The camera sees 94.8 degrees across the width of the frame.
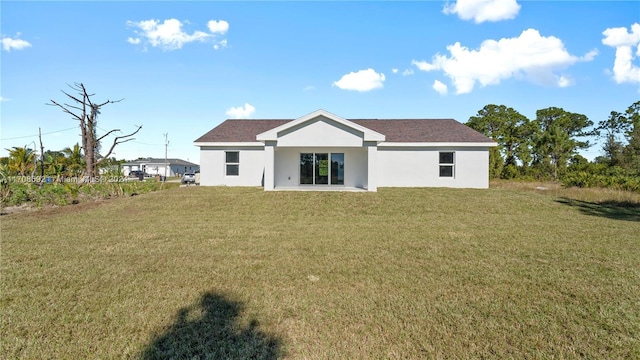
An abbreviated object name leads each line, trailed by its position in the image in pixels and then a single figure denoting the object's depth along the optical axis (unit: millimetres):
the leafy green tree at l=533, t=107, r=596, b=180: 30219
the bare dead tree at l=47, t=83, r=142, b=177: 26281
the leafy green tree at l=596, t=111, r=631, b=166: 32000
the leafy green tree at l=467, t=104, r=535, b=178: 36875
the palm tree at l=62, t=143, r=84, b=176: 20594
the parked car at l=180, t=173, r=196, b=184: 32294
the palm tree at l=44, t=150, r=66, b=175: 18016
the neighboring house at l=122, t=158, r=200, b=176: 60928
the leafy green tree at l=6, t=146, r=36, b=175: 18078
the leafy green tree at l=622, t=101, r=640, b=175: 25092
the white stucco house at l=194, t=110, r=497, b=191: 17750
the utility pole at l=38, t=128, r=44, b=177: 19733
